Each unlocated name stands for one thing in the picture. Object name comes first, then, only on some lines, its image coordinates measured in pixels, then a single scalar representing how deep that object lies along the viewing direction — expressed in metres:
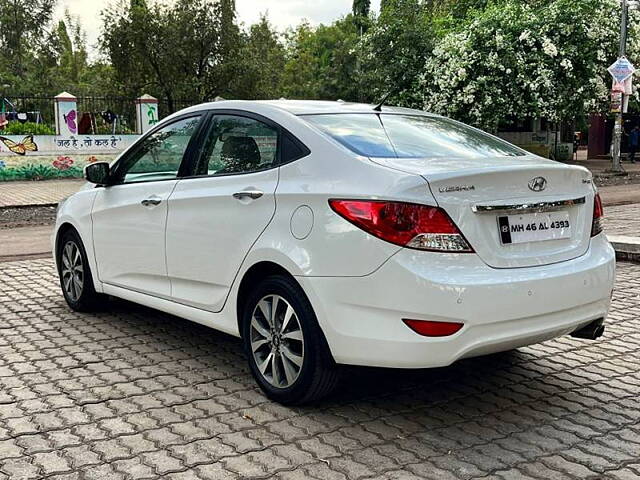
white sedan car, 3.36
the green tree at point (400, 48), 25.62
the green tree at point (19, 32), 38.59
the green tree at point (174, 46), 29.00
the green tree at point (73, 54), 57.46
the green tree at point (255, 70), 29.75
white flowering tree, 23.62
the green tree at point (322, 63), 42.03
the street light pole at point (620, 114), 22.28
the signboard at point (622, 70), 20.97
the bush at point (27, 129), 21.89
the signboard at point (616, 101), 22.05
